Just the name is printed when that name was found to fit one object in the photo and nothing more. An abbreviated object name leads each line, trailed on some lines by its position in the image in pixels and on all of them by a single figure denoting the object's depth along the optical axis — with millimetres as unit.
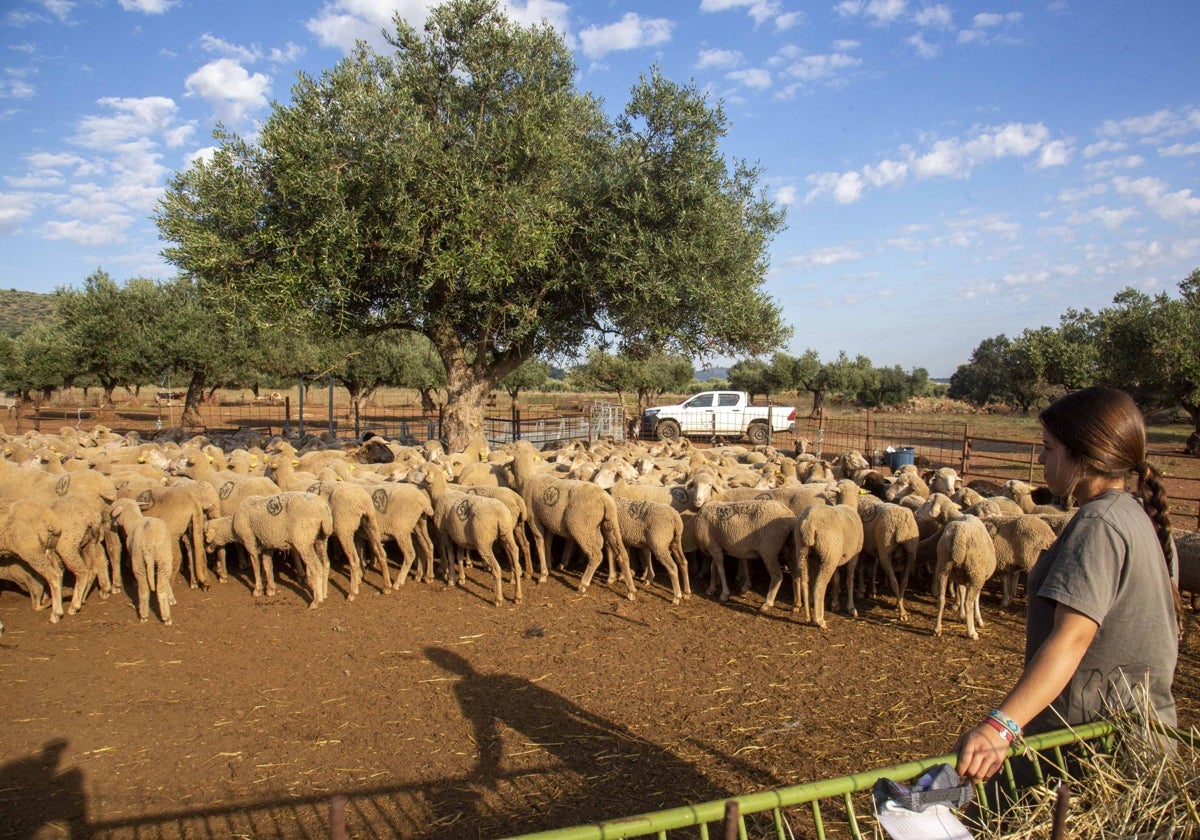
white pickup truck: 28922
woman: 2152
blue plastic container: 17422
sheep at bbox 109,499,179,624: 7852
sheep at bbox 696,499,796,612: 8250
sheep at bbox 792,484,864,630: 7609
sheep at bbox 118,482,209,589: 8875
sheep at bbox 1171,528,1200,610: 7832
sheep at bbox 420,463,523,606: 8734
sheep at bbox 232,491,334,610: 8516
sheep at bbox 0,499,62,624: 7746
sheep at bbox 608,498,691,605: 8742
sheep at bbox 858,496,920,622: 8141
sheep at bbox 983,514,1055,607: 7730
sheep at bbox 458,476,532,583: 9359
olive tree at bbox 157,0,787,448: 13609
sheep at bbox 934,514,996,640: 7281
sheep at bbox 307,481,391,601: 8938
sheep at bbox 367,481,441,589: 9422
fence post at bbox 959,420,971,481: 15658
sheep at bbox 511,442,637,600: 9016
